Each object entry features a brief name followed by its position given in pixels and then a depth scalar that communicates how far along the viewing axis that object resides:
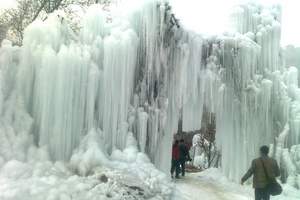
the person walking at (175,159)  13.16
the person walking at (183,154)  13.25
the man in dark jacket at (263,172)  7.73
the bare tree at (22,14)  13.31
